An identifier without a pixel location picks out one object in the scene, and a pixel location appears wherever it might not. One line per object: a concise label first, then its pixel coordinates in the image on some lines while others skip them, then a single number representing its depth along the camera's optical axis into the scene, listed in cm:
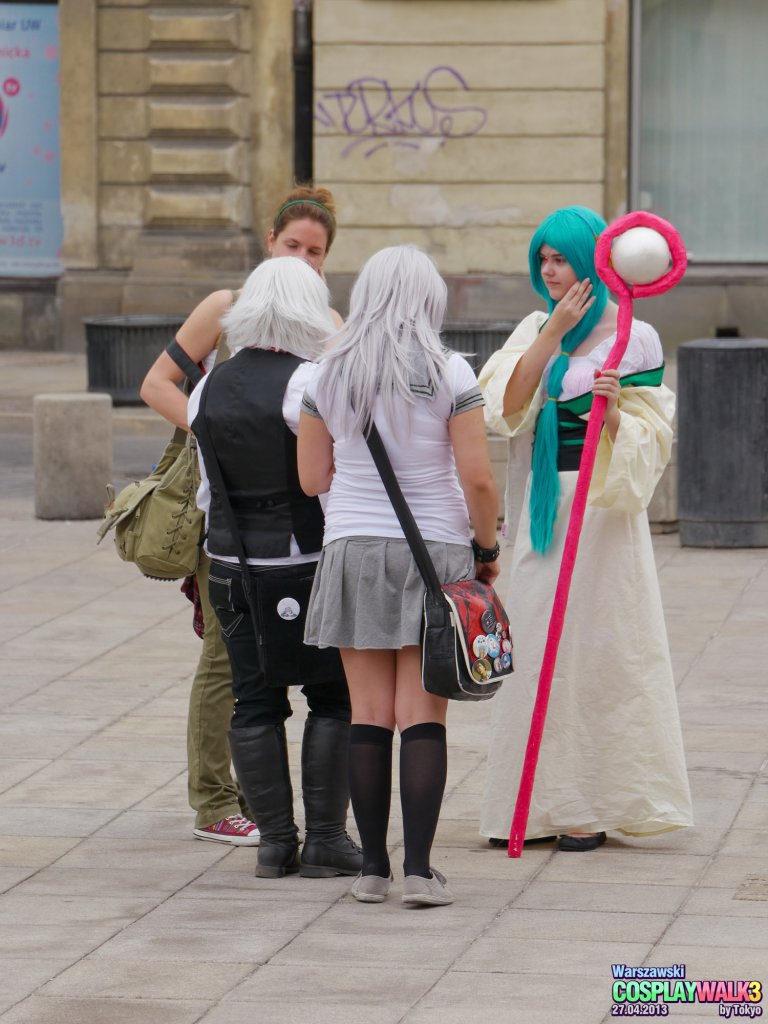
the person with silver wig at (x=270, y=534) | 1002
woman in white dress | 1065
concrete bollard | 2205
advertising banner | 3784
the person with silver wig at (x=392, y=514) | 939
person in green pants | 1093
